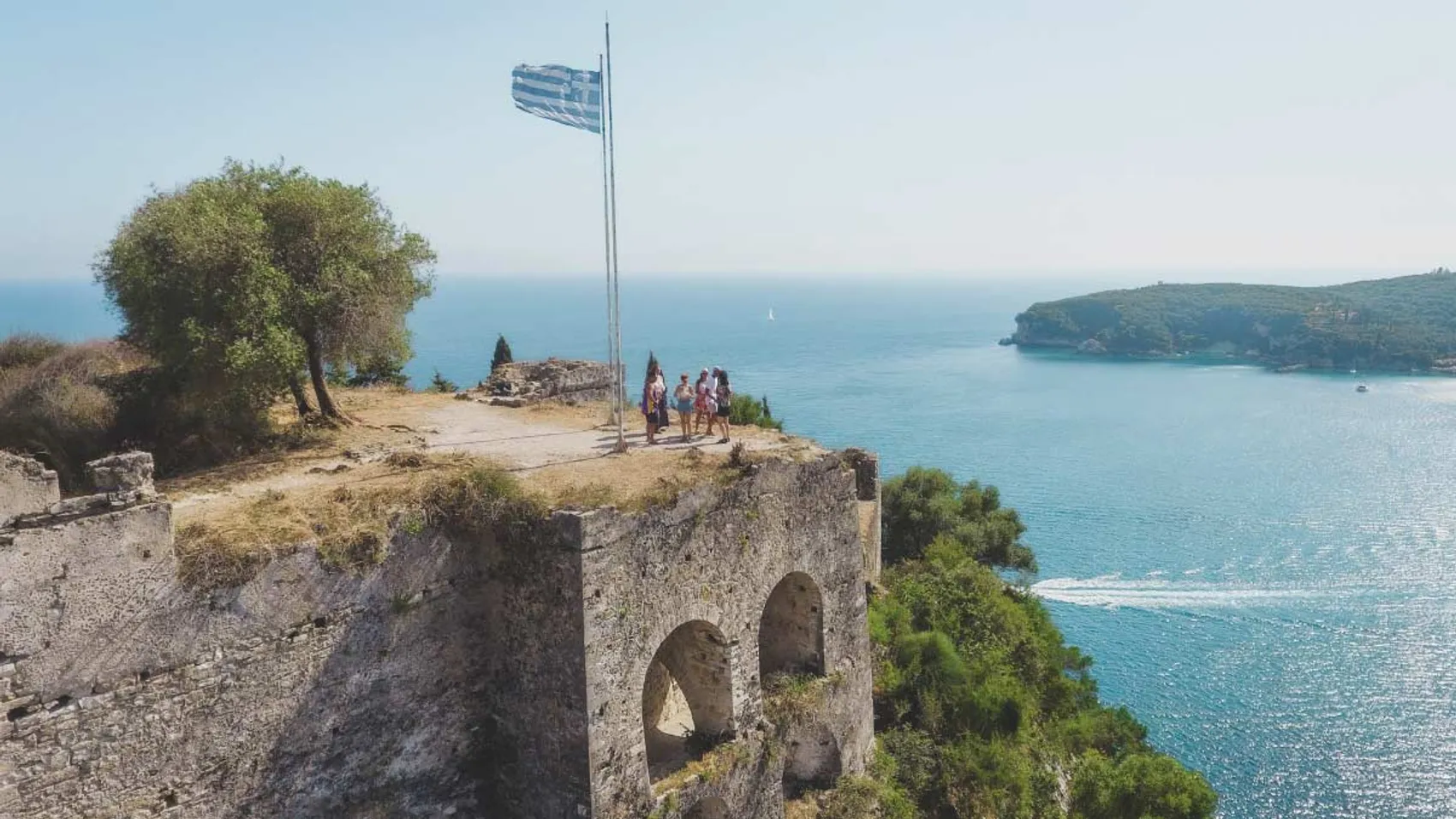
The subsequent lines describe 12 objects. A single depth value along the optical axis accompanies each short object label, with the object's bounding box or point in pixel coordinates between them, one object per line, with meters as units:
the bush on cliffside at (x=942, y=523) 44.03
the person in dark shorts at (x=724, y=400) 19.22
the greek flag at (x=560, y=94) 17.39
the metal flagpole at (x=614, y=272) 17.78
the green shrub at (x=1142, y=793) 22.34
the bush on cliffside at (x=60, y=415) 16.53
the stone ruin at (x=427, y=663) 11.00
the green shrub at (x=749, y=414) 39.50
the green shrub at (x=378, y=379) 28.05
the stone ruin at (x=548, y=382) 24.33
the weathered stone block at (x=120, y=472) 11.20
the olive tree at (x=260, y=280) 16.50
